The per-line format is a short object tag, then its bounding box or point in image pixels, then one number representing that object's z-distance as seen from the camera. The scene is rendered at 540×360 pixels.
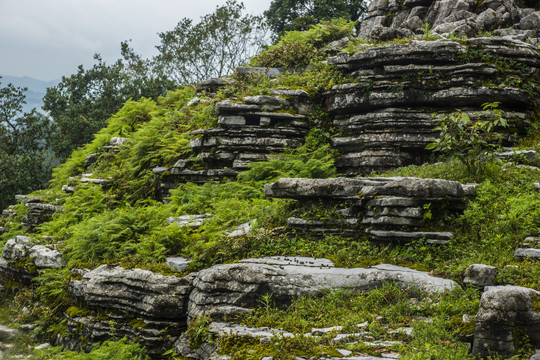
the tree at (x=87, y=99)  33.44
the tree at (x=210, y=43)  36.41
